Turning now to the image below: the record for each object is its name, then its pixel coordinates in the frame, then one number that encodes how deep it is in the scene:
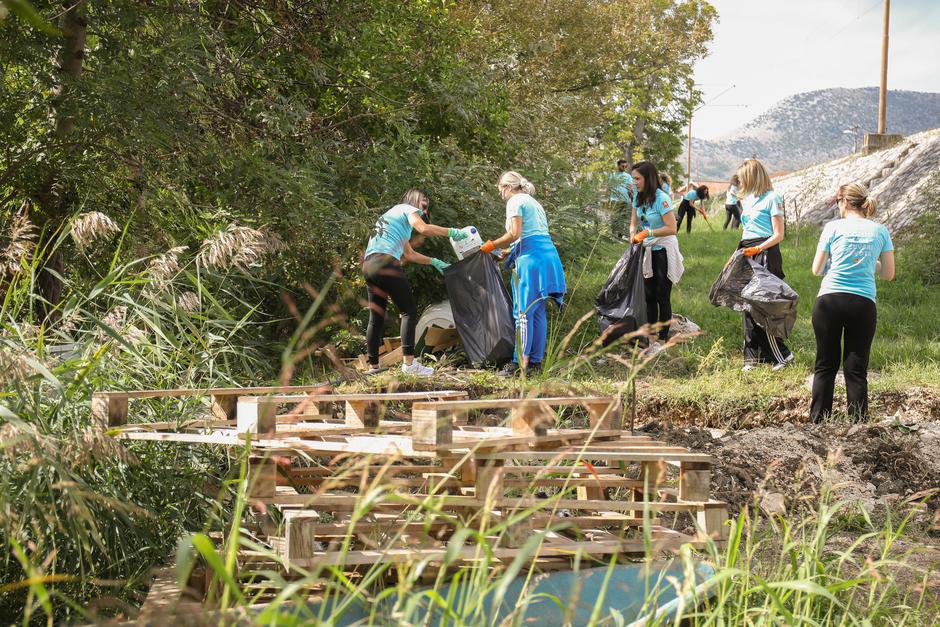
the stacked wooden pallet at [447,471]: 3.05
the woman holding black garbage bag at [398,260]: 7.84
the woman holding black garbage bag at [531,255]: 8.27
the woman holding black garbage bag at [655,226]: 8.73
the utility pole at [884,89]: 22.75
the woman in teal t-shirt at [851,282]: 6.01
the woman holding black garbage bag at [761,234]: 7.93
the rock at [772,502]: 4.75
